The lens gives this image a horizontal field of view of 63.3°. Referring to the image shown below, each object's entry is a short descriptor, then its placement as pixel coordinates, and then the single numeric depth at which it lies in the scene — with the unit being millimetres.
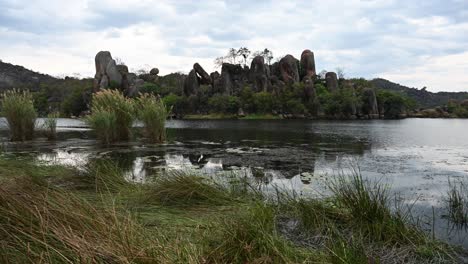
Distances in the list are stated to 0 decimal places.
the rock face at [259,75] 89438
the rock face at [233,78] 91062
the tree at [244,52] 104938
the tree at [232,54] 105750
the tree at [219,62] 106188
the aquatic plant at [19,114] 16359
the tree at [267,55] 106188
